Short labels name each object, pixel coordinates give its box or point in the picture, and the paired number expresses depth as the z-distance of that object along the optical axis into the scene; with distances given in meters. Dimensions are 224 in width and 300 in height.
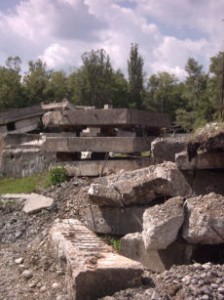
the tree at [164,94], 31.88
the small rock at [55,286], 4.29
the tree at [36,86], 28.50
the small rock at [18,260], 4.92
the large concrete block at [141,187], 4.90
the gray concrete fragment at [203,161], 4.57
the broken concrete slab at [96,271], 3.80
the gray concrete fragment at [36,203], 6.83
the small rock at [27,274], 4.57
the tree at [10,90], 27.50
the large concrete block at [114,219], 5.21
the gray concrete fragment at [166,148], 5.50
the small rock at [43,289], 4.30
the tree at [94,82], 29.05
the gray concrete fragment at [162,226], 4.17
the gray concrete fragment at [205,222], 4.11
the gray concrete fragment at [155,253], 4.35
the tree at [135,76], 32.42
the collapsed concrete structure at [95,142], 7.58
